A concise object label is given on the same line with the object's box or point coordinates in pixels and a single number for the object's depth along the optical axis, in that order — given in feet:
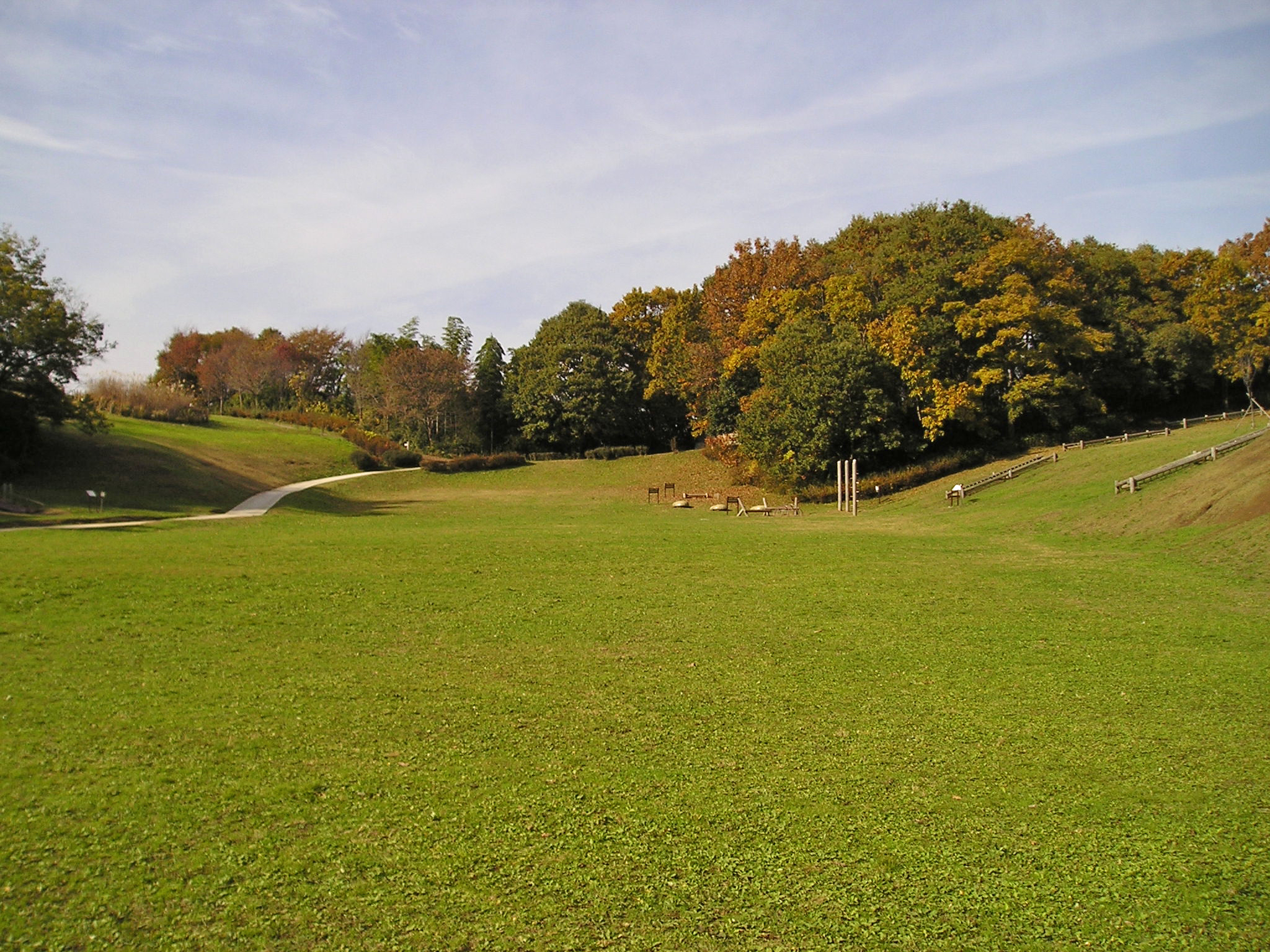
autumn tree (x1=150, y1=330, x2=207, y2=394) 322.14
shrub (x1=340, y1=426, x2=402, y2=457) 204.33
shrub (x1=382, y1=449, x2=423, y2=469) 194.90
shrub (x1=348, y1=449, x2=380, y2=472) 188.03
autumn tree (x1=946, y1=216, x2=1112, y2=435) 153.89
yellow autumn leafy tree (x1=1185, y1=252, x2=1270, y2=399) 190.49
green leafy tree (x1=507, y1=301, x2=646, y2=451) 223.30
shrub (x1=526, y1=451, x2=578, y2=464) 223.57
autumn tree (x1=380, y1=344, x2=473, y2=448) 225.15
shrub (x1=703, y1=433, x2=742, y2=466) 179.42
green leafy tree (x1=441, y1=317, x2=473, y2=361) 272.31
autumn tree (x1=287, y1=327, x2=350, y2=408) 305.94
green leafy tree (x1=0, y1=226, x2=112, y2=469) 109.60
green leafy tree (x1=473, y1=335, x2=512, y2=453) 242.78
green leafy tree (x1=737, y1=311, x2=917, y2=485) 146.92
